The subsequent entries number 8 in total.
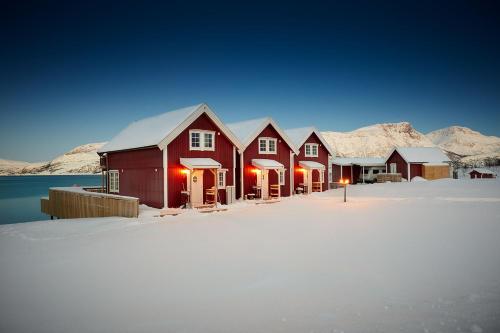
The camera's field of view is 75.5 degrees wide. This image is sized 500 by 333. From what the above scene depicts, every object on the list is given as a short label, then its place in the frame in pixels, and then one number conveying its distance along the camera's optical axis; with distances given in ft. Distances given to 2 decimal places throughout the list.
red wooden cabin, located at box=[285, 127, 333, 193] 106.73
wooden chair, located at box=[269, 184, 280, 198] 93.50
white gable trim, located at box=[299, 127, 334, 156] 109.91
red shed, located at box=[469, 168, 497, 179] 164.83
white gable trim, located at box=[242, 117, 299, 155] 89.56
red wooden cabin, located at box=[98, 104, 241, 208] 69.77
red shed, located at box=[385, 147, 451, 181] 149.79
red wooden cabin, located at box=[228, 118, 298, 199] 89.25
